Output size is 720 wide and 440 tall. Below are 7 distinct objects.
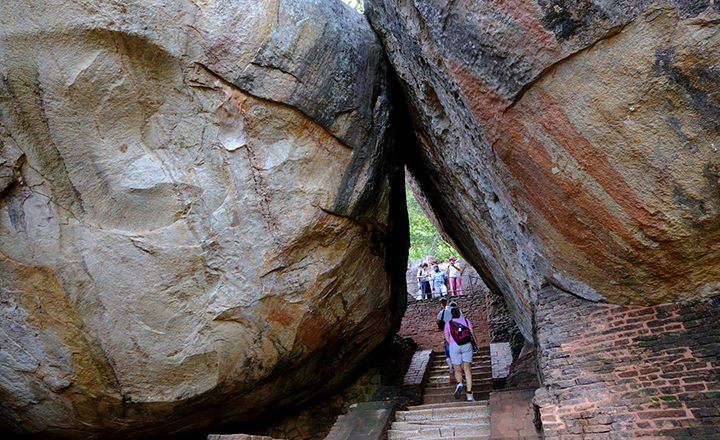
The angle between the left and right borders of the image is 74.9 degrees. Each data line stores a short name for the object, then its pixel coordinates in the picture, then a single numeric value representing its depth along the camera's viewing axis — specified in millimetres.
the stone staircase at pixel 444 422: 6043
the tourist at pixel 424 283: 14748
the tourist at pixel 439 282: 14242
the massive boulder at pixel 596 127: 3842
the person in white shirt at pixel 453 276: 13359
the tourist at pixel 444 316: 7209
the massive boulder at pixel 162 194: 5387
